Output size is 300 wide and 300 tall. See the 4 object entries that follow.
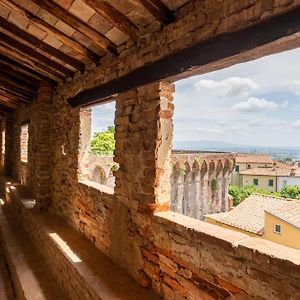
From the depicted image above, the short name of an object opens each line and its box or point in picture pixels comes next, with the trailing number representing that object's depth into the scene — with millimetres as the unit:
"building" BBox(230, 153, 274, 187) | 42781
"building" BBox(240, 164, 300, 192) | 38812
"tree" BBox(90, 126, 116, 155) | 24000
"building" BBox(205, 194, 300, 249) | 11602
